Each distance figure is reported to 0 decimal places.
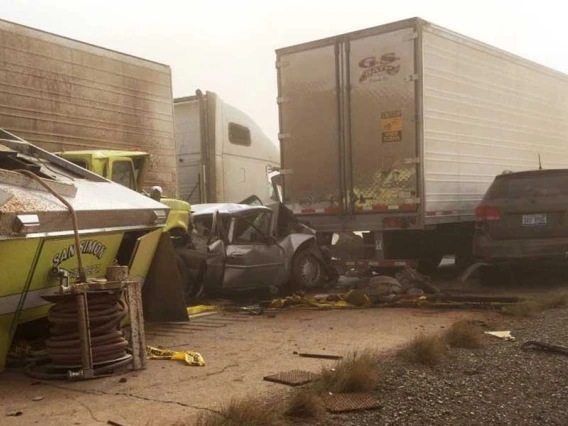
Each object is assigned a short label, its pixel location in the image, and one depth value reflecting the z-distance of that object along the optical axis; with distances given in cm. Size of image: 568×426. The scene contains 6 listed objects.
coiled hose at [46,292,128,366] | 455
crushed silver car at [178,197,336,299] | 845
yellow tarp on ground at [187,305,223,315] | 784
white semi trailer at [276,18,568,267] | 973
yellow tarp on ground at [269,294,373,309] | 806
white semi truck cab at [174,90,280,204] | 1373
